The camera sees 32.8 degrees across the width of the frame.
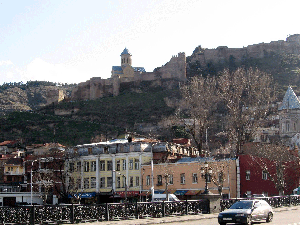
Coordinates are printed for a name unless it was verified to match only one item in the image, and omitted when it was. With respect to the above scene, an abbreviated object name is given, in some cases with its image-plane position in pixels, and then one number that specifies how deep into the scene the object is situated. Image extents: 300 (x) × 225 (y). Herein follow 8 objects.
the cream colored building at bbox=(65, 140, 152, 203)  56.56
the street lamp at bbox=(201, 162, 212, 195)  33.22
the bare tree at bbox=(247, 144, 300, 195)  47.38
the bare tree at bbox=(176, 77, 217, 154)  56.07
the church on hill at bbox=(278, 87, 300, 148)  93.31
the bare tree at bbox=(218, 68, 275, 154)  55.84
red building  49.25
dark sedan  25.05
